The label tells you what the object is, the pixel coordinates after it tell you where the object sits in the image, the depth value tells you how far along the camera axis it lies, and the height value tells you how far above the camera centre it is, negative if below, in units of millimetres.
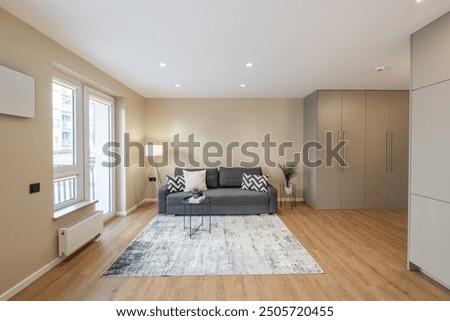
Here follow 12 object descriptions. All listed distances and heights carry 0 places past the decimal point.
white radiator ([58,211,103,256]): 2768 -948
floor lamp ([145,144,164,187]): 5340 +165
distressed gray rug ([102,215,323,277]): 2623 -1219
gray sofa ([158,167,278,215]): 4750 -887
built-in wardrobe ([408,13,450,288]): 2193 +35
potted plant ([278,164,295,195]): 5605 -429
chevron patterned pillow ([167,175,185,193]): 5055 -563
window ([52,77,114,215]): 3133 +241
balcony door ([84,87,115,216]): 4328 +84
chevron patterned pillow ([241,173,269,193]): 5145 -555
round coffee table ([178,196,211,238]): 4691 -1040
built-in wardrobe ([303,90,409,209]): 5113 +190
